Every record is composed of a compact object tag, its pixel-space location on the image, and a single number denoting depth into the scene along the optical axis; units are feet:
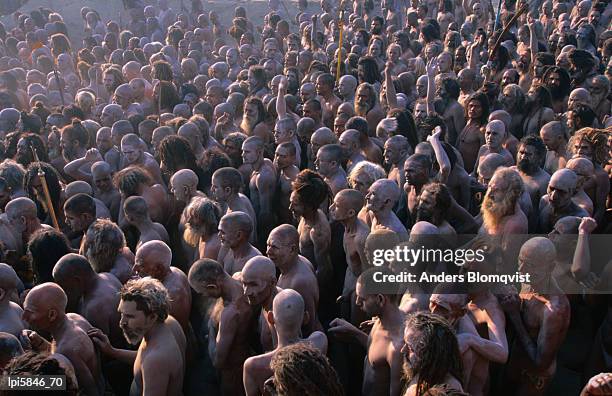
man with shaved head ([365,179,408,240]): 21.36
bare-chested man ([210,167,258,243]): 24.17
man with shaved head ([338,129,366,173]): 28.19
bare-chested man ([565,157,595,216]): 22.31
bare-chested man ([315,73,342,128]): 37.35
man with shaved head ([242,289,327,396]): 15.17
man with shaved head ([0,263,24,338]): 17.01
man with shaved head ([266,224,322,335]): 19.26
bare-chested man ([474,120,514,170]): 26.99
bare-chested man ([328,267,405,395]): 15.61
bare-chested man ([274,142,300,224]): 27.58
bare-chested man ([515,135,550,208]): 24.36
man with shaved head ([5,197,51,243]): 22.72
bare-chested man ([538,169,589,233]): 21.31
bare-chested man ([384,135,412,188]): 26.20
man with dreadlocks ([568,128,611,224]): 24.04
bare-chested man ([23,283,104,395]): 16.06
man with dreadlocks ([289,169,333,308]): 22.34
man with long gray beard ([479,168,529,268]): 20.77
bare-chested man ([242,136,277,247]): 27.43
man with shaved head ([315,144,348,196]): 25.90
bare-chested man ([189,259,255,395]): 17.43
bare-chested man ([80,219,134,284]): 20.13
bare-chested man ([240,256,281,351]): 17.13
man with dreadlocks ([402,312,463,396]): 12.84
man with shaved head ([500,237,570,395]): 16.33
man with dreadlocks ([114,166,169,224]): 25.58
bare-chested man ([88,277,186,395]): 15.61
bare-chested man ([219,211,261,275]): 20.45
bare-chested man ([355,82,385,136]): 33.78
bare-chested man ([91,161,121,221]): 26.94
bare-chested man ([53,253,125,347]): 18.20
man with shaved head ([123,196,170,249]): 22.76
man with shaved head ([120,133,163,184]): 28.63
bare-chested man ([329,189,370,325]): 20.95
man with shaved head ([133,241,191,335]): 19.02
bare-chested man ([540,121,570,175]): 26.76
